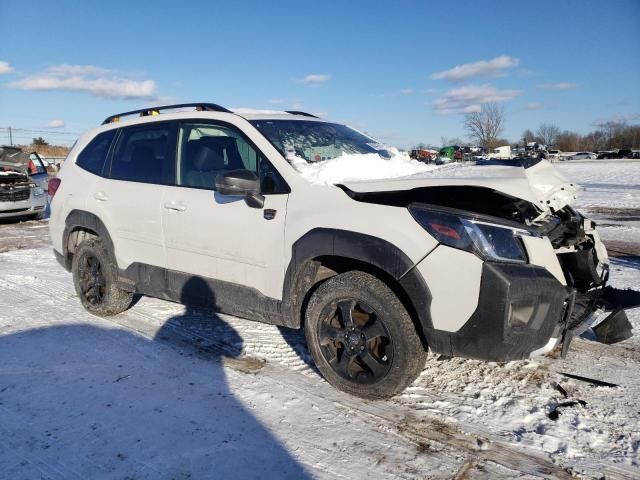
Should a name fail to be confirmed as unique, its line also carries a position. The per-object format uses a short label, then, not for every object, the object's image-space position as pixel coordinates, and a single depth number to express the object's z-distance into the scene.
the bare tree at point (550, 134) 90.43
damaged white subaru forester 2.67
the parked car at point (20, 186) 10.95
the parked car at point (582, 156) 68.69
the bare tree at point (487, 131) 67.00
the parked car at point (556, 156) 55.49
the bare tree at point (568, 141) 98.19
